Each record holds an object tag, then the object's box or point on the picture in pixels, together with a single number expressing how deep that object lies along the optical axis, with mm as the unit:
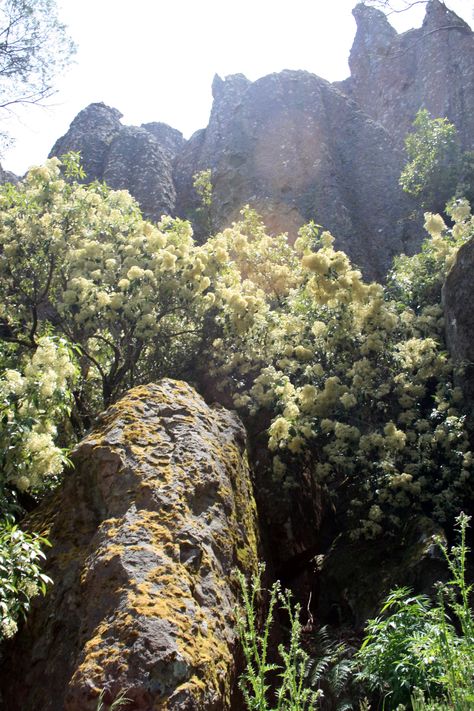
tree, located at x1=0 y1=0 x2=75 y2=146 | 12047
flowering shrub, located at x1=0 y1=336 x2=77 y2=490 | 4574
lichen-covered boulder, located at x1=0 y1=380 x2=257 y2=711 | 3281
